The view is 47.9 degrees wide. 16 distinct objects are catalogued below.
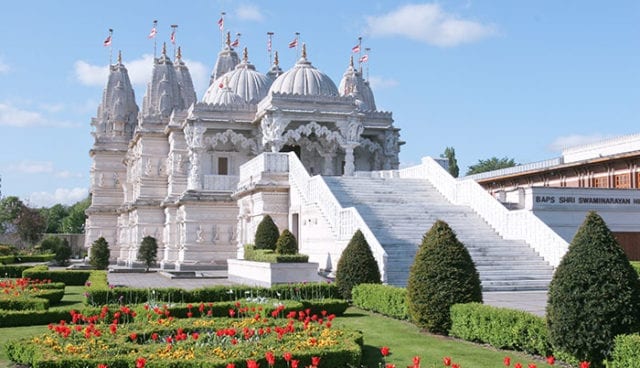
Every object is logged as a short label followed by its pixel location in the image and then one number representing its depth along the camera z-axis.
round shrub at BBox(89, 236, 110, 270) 35.94
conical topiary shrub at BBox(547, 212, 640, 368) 10.25
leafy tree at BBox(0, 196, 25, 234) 95.62
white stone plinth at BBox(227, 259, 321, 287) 23.36
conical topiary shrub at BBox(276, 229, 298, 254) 26.11
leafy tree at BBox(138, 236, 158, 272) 38.62
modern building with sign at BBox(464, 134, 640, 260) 26.67
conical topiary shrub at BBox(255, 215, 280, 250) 29.35
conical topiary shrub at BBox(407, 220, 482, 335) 13.80
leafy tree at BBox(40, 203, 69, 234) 131.38
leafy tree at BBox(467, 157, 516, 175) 89.80
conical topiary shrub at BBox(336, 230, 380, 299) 19.19
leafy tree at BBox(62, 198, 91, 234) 119.88
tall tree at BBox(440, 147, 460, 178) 72.17
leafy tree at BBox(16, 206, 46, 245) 86.69
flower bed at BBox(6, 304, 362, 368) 9.87
